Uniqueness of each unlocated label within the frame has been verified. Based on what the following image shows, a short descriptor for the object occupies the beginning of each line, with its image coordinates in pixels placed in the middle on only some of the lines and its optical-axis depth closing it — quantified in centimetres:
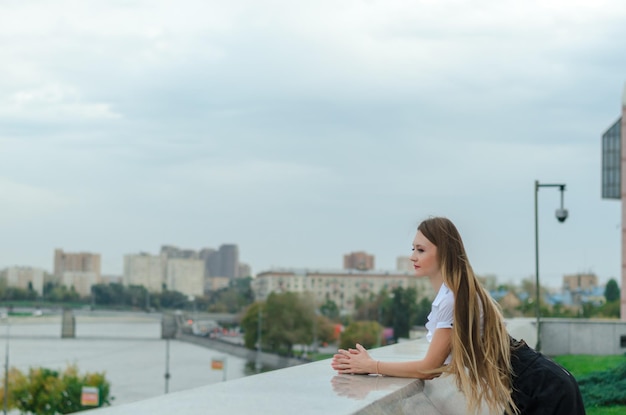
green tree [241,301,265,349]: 10462
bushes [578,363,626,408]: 909
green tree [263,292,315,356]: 10181
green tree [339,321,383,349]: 8862
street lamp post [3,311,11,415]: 6944
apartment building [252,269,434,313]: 14950
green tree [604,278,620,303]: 7745
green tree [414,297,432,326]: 9591
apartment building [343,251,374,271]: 18730
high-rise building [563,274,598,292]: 13160
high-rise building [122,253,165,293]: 15700
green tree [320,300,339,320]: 12531
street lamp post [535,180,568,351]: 1741
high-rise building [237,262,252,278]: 18212
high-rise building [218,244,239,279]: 18150
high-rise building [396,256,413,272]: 16944
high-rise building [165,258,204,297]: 16109
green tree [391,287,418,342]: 9581
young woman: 341
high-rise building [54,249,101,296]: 15023
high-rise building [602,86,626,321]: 4615
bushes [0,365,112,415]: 7119
